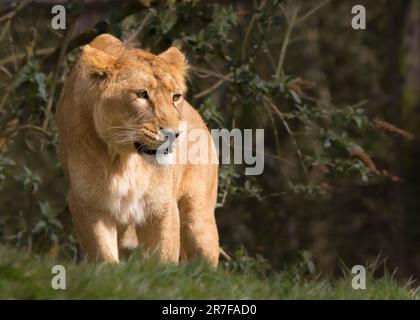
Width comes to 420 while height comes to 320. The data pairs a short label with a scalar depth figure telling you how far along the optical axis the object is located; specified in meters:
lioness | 10.91
